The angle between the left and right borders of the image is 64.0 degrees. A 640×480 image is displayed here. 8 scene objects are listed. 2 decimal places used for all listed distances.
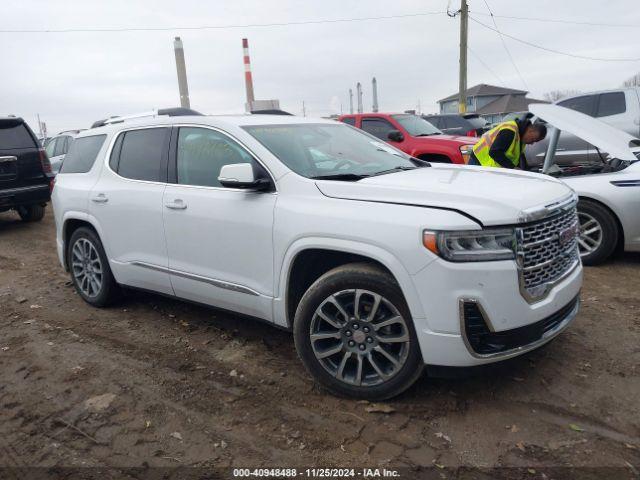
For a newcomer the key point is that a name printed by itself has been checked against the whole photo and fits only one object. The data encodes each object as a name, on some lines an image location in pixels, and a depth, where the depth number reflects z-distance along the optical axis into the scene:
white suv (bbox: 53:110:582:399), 2.64
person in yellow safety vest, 5.79
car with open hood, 4.92
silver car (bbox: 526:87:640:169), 7.71
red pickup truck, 9.05
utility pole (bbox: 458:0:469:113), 22.81
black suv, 8.32
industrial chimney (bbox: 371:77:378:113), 43.17
